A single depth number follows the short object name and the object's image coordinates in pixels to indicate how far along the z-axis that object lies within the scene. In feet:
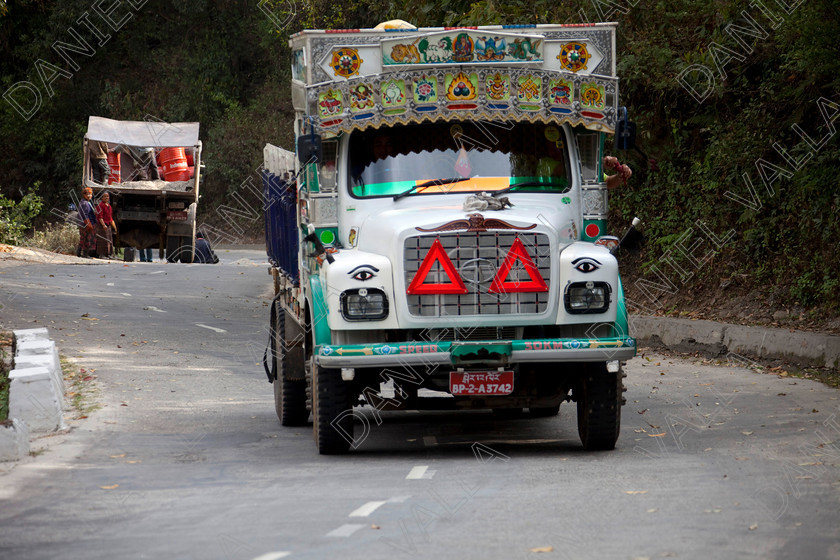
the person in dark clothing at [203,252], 120.67
